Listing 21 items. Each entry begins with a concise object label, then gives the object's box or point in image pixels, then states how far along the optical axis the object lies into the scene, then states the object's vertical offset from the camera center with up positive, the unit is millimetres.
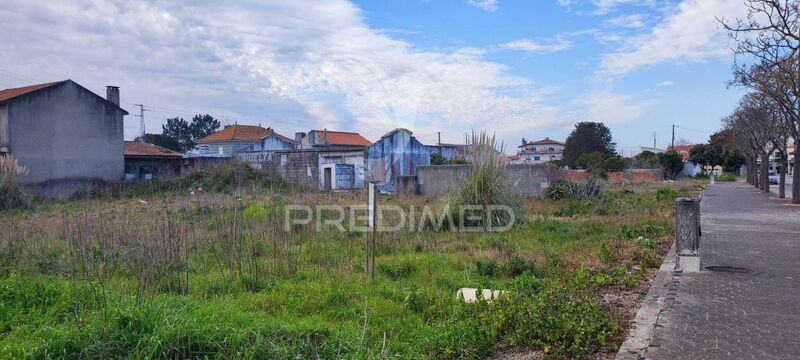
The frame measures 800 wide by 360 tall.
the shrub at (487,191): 11766 -479
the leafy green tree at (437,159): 39809 +909
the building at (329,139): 46531 +3165
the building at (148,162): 33281 +787
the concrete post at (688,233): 7312 -913
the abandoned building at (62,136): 25062 +2010
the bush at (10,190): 16078 -480
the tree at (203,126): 67500 +6171
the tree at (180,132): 66044 +5287
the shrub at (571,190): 20766 -837
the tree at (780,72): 15414 +3360
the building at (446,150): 48603 +2029
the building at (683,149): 86156 +3353
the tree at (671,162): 54250 +685
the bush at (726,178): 55159 -1070
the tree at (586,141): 64625 +3540
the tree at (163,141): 59303 +3791
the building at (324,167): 31641 +274
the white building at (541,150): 83750 +3185
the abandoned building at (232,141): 53016 +3289
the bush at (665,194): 21578 -1121
